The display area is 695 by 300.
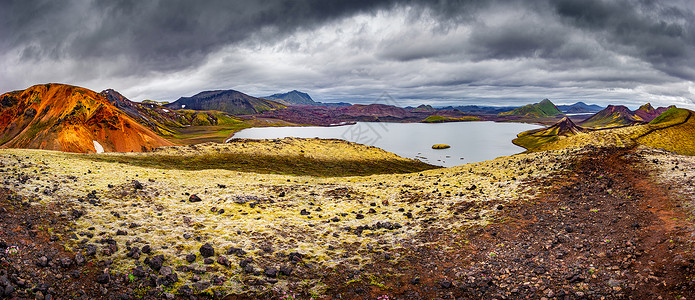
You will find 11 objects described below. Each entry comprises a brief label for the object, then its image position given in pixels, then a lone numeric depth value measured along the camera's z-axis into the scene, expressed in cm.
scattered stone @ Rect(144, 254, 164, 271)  1041
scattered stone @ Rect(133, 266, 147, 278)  968
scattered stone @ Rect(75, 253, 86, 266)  963
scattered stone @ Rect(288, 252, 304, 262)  1239
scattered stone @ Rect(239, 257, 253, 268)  1144
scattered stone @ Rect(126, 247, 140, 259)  1092
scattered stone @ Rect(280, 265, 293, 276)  1120
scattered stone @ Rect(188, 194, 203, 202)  1997
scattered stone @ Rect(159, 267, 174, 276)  1007
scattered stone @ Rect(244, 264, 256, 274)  1104
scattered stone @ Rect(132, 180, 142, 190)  2056
